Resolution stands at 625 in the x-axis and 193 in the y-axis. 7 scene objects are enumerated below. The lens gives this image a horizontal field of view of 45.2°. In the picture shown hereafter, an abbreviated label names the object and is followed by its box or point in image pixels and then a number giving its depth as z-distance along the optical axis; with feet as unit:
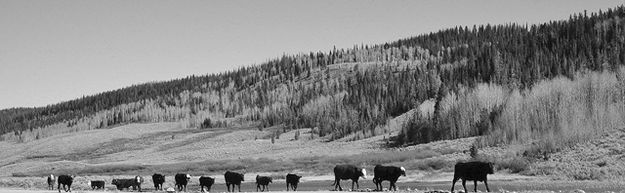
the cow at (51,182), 166.35
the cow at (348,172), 132.67
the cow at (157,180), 158.50
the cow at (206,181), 146.64
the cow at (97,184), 168.64
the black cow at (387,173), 124.77
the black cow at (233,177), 145.79
